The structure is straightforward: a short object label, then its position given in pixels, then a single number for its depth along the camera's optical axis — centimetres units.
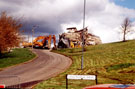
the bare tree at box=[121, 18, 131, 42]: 5752
